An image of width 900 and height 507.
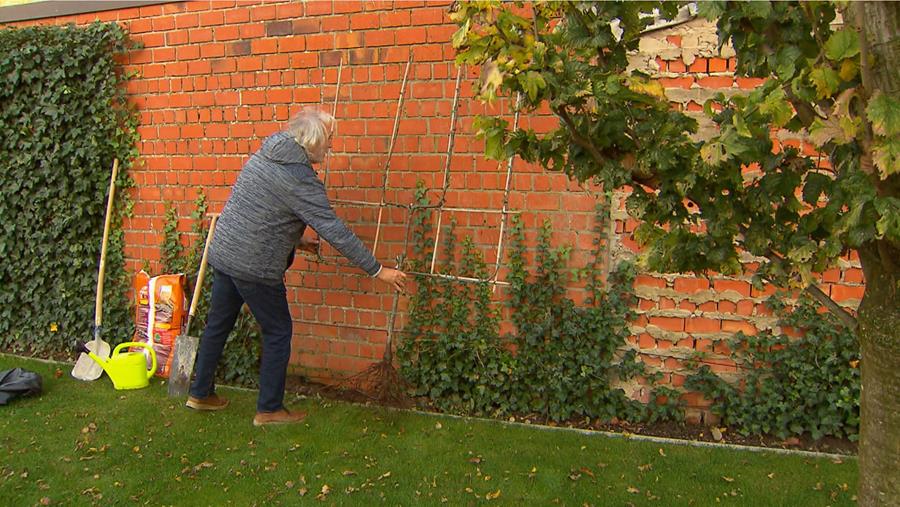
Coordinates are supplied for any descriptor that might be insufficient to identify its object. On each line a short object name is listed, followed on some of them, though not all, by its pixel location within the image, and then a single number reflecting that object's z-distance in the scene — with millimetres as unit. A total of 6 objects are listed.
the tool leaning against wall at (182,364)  4684
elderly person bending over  3719
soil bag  4969
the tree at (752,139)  1573
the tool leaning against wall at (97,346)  5012
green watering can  4789
